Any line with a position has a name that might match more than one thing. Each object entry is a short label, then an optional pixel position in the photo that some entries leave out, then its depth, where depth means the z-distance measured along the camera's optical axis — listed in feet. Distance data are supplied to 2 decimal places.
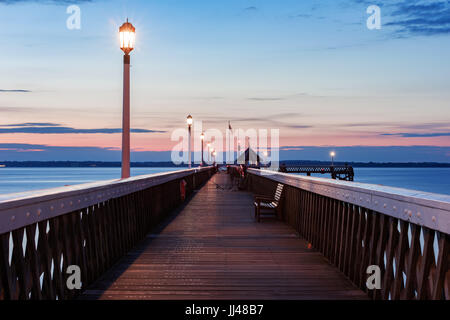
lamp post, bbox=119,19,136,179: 26.25
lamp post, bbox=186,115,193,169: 71.22
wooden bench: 34.27
